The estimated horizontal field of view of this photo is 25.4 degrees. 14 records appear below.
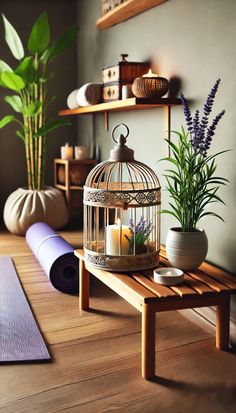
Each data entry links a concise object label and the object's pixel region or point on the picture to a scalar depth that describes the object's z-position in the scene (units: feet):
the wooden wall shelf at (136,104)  8.14
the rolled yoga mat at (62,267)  8.47
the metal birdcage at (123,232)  6.70
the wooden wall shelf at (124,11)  9.02
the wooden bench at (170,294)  5.75
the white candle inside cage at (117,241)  6.75
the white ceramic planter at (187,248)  6.51
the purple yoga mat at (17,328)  6.17
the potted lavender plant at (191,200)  6.47
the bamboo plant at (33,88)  11.73
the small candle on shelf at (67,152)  12.94
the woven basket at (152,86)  8.18
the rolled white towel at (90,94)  10.86
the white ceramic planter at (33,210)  12.34
